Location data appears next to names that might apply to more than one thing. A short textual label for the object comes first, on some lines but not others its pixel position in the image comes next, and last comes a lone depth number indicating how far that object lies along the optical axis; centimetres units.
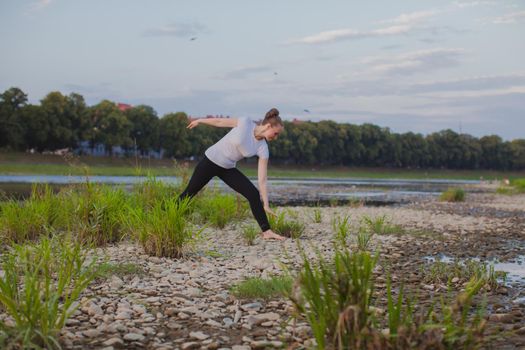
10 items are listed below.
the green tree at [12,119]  6031
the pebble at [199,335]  457
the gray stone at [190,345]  434
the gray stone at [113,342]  434
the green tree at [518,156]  13538
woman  890
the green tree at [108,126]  6856
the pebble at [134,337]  450
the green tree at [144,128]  7594
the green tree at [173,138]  7631
